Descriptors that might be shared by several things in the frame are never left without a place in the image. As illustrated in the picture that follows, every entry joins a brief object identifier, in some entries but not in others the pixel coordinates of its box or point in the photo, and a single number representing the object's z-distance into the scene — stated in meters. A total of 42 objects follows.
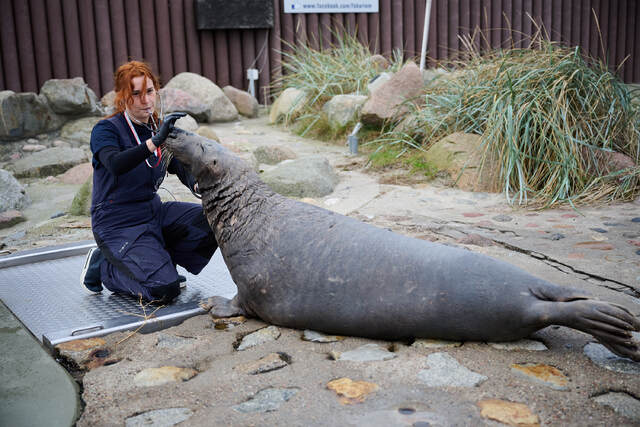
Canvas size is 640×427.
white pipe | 8.02
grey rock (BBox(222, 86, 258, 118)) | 9.81
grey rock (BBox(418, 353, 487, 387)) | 2.09
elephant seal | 2.26
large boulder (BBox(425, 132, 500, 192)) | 5.42
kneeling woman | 3.15
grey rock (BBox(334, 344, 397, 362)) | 2.33
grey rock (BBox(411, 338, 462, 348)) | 2.39
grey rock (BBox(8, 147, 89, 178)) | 6.68
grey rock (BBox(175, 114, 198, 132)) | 7.56
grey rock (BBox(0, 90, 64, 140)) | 7.43
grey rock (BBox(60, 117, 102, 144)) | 7.76
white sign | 10.35
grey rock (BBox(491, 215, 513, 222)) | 4.53
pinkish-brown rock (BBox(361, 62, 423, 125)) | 7.04
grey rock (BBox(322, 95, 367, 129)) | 7.88
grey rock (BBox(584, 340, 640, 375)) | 2.14
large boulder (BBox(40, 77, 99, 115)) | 7.85
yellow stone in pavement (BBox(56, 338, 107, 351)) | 2.64
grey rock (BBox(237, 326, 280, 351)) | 2.59
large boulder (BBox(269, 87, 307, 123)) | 8.88
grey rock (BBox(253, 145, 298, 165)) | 6.79
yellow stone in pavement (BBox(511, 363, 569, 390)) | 2.06
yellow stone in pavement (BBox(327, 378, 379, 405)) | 2.02
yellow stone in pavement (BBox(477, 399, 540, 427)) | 1.82
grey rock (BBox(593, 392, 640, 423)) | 1.85
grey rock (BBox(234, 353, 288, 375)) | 2.29
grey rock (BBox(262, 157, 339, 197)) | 5.41
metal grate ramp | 2.87
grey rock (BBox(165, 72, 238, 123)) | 9.18
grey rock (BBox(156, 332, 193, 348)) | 2.64
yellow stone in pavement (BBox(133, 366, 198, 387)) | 2.29
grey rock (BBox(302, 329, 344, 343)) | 2.55
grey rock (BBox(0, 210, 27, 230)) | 5.08
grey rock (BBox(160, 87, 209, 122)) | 8.59
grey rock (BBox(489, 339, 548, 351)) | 2.33
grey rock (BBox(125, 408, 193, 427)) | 1.95
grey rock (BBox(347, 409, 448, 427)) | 1.83
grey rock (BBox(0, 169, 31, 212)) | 5.42
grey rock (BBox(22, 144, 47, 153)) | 7.46
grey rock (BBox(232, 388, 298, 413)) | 2.00
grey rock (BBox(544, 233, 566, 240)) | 3.97
